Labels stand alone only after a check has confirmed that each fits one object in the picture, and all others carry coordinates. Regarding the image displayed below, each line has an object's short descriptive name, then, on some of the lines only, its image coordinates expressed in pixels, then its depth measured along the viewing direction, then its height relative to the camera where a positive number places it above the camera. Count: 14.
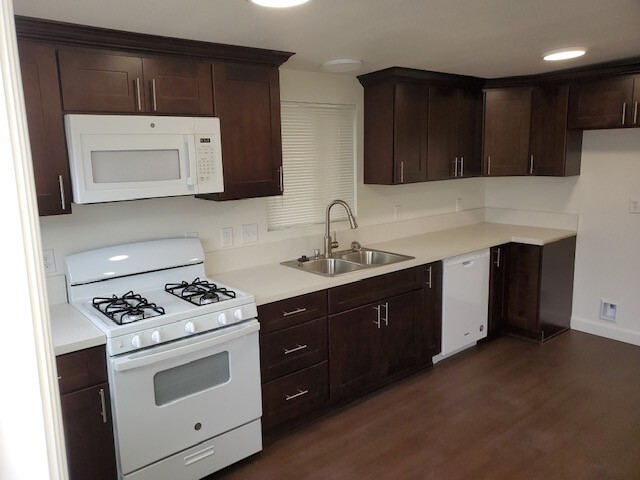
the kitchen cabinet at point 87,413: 1.96 -1.01
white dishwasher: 3.50 -1.05
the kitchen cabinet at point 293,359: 2.59 -1.08
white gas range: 2.06 -0.86
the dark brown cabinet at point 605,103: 3.39 +0.37
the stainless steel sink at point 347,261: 3.27 -0.69
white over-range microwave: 2.17 +0.04
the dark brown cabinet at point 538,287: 3.82 -1.04
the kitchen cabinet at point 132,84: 2.14 +0.38
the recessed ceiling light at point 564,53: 2.94 +0.62
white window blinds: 3.32 -0.01
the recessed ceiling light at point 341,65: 3.01 +0.59
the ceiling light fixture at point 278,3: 1.78 +0.58
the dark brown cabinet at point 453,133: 3.75 +0.20
